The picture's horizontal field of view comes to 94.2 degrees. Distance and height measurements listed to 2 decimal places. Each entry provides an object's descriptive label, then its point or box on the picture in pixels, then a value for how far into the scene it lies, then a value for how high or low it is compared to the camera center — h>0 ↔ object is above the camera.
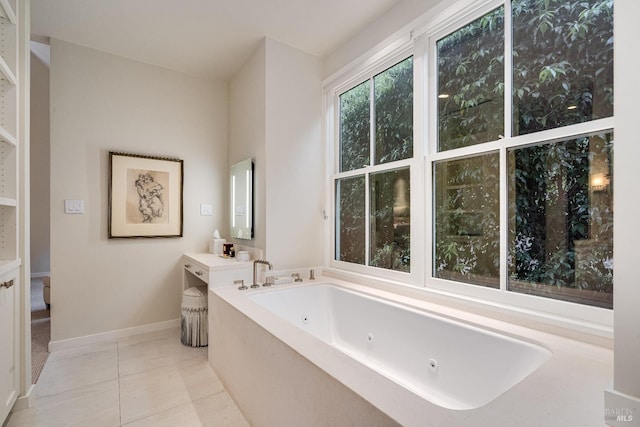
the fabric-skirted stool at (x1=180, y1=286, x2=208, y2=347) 2.54 -0.92
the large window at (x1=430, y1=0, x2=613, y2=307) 1.30 +0.33
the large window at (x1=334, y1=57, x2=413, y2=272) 2.15 +0.35
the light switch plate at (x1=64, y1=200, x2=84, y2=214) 2.49 +0.06
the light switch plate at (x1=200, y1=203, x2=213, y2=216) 3.13 +0.05
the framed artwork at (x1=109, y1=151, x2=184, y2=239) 2.69 +0.17
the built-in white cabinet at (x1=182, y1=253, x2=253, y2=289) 2.28 -0.45
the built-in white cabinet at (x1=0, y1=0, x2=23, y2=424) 1.52 +0.16
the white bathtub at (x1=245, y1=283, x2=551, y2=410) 1.37 -0.73
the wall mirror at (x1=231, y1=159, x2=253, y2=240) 2.71 +0.14
